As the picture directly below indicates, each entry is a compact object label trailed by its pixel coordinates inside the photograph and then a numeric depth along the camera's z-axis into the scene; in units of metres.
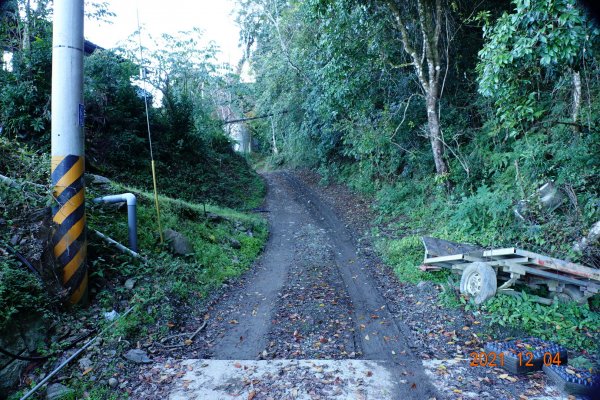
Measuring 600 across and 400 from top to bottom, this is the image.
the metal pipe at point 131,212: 5.99
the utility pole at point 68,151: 4.58
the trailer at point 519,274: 5.18
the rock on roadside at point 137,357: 4.06
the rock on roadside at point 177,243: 6.97
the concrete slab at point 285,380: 3.54
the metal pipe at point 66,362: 3.30
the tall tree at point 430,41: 9.78
